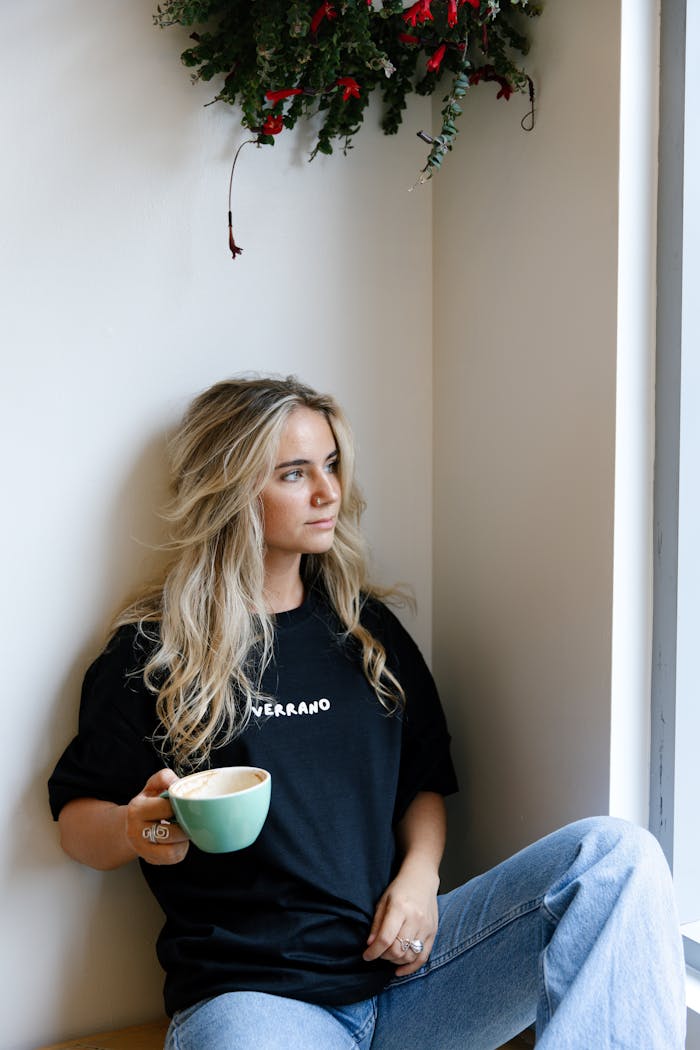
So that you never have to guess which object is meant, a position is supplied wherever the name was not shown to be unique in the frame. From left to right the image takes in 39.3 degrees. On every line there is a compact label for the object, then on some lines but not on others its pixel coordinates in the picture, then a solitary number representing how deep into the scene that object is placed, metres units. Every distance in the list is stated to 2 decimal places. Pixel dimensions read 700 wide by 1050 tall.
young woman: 1.23
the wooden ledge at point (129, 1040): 1.50
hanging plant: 1.40
